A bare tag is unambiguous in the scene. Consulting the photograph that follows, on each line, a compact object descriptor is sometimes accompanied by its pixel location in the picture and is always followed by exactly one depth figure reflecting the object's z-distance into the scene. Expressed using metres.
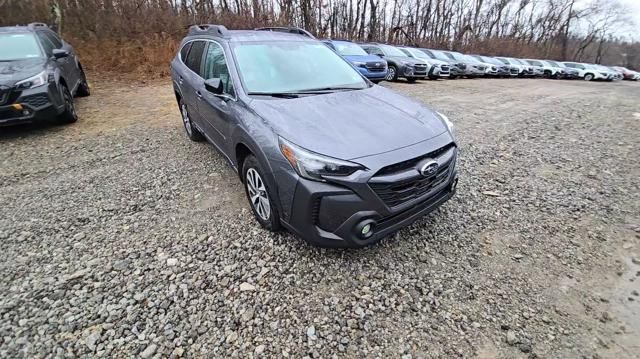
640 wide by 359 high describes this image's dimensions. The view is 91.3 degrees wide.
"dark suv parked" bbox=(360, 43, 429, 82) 12.30
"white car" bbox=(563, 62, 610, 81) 25.91
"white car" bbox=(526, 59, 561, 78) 23.39
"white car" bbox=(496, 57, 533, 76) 21.01
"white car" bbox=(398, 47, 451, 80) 13.79
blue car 10.20
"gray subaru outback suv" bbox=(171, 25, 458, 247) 2.16
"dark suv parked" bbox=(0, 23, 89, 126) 4.68
